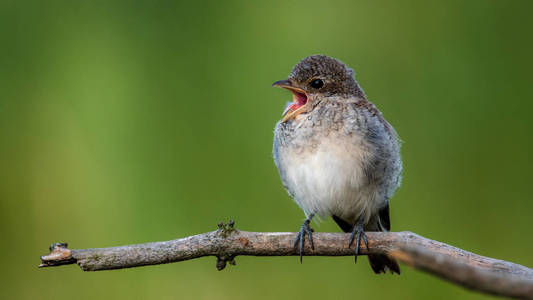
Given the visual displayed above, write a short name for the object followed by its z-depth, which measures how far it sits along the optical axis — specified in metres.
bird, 6.46
